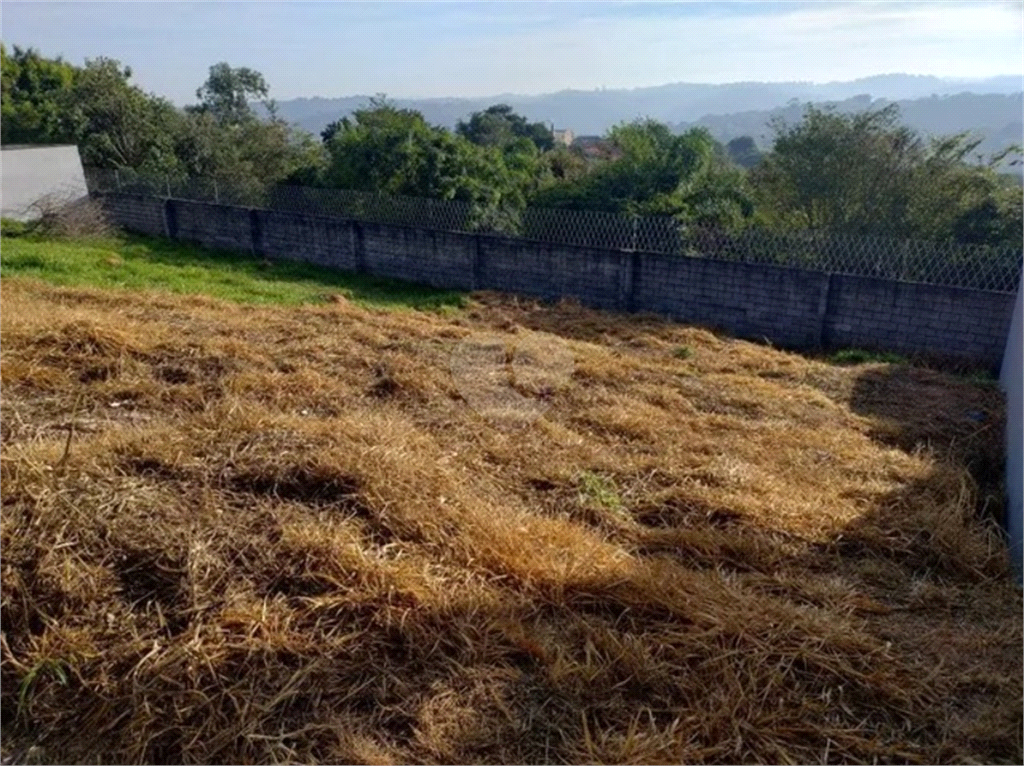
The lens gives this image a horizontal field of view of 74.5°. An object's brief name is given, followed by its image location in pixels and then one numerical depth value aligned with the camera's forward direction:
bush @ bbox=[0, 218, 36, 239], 10.29
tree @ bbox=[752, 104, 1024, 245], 12.31
